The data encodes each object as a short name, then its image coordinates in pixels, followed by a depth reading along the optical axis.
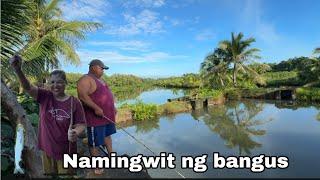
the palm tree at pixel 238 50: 14.05
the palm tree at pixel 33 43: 1.47
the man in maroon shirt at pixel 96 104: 1.97
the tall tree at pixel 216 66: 14.30
